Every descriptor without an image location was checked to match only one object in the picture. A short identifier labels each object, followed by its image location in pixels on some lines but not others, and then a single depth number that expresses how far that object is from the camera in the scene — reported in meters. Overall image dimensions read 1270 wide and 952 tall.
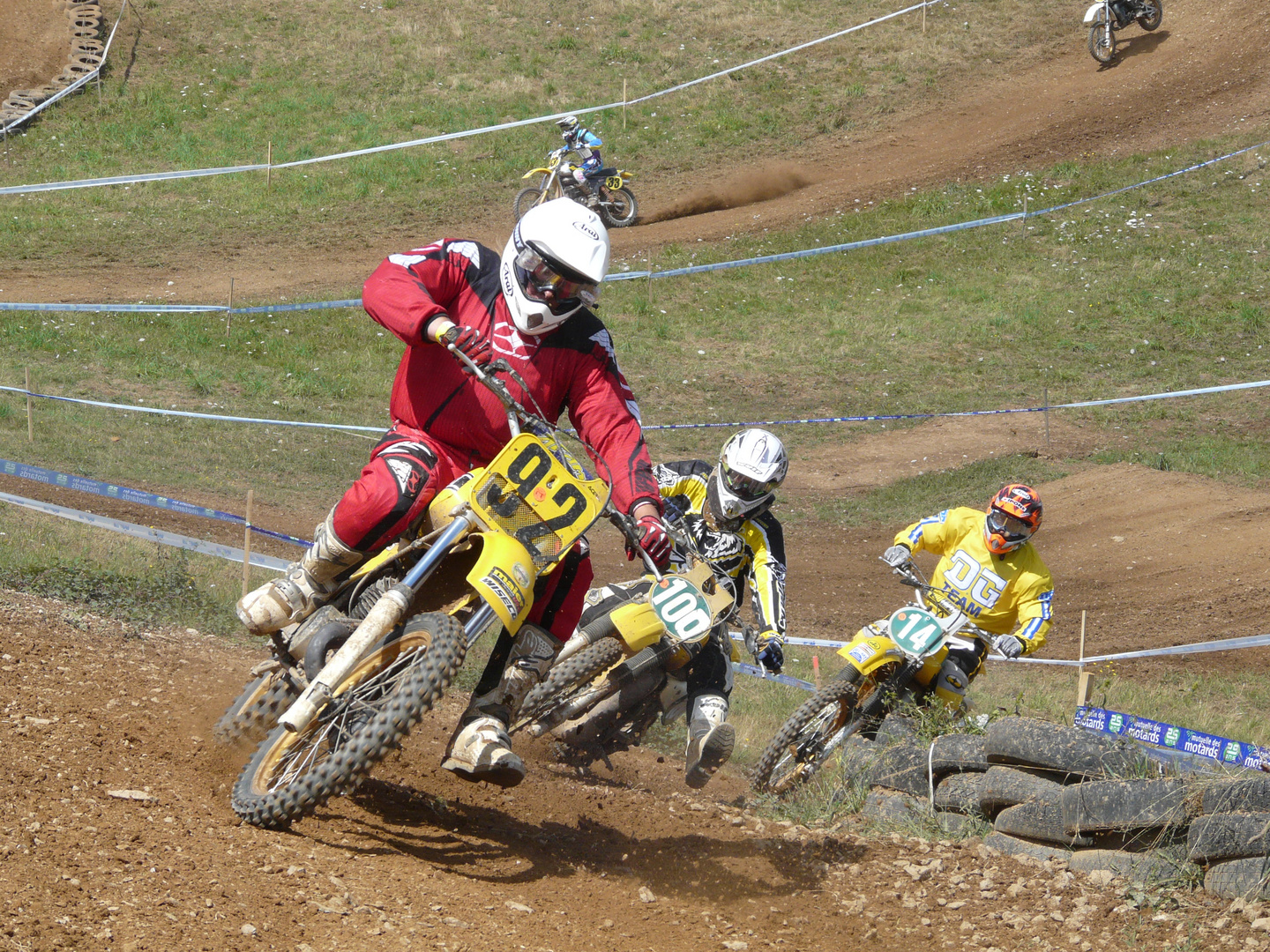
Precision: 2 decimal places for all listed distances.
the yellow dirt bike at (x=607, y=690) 13.44
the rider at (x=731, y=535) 14.05
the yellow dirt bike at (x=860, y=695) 14.70
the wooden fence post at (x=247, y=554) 18.32
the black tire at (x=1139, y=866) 9.73
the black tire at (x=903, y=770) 12.70
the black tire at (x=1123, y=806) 9.97
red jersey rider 9.91
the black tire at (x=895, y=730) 13.86
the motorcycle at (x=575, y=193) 41.16
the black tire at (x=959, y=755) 12.40
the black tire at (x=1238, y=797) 9.69
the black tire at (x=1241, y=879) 9.27
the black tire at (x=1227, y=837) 9.37
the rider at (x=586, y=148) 41.81
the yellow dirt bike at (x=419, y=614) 8.55
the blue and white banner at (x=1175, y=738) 12.09
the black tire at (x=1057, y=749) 11.05
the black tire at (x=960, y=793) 11.93
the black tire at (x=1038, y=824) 10.66
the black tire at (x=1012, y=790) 11.04
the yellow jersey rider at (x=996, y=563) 17.34
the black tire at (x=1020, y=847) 10.66
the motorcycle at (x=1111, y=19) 49.25
